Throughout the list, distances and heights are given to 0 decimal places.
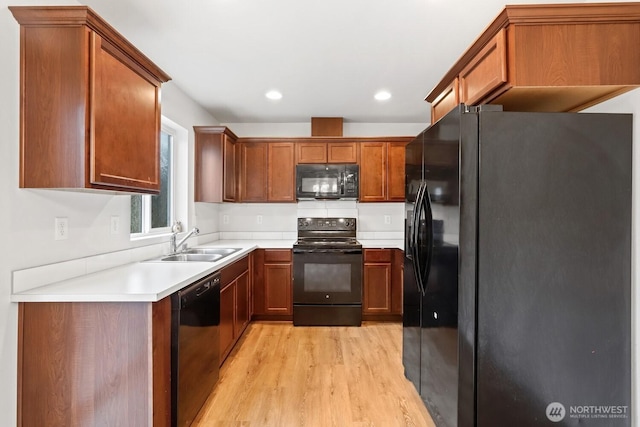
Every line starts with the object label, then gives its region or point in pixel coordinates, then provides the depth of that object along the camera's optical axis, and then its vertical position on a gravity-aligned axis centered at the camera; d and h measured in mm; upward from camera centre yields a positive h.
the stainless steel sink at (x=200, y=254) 2721 -377
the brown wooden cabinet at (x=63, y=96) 1485 +518
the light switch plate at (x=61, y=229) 1710 -95
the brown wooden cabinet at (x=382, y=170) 4008 +498
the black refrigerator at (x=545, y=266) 1467 -240
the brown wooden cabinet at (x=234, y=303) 2584 -802
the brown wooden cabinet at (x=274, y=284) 3693 -803
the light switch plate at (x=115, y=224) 2152 -90
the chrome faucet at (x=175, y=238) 2850 -230
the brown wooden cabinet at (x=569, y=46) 1436 +722
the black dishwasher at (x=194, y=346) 1664 -768
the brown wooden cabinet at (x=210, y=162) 3572 +525
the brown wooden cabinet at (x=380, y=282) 3721 -787
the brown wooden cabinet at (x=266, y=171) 4043 +487
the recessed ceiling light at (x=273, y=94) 3239 +1153
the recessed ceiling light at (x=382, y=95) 3238 +1156
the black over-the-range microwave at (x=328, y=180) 3949 +370
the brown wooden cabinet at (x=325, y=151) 4016 +724
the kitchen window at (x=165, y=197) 2830 +130
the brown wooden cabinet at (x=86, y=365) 1480 -684
